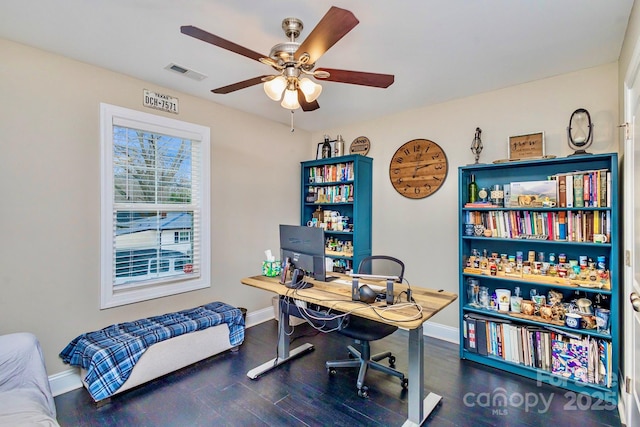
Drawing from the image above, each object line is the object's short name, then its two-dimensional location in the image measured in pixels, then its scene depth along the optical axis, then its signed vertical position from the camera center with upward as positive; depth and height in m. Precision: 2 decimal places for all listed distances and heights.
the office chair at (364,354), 2.27 -1.19
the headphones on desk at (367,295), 1.94 -0.52
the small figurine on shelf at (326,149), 4.19 +0.87
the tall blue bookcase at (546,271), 2.24 -0.49
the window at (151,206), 2.62 +0.06
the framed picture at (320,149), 4.21 +0.89
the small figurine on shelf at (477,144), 2.99 +0.67
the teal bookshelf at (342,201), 3.71 +0.15
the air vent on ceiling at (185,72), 2.54 +1.20
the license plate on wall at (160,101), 2.84 +1.06
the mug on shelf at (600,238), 2.25 -0.19
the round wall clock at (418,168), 3.32 +0.50
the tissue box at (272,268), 2.69 -0.49
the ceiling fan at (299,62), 1.43 +0.84
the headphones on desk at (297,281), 2.30 -0.52
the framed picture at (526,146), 2.71 +0.60
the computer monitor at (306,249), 2.21 -0.27
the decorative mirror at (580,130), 2.46 +0.67
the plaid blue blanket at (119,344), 2.15 -0.99
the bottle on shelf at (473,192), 2.90 +0.19
